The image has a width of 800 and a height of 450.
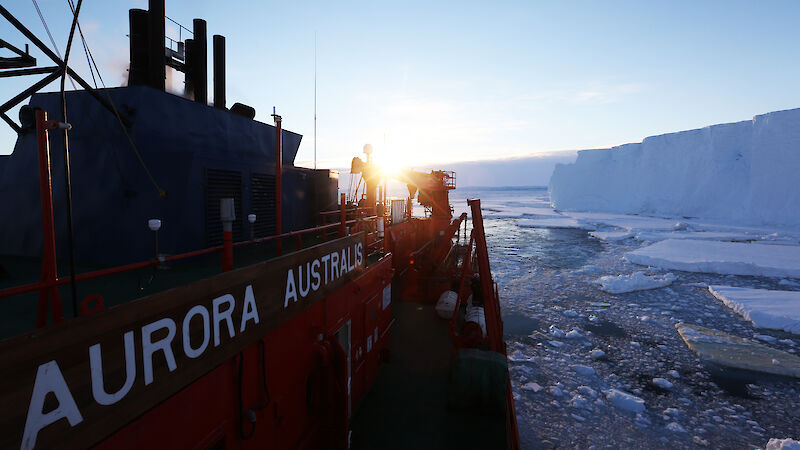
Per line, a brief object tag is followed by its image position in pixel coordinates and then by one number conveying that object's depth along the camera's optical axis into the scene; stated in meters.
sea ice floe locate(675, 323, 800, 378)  13.43
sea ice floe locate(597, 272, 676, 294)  22.97
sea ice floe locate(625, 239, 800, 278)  26.95
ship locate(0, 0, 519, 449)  2.46
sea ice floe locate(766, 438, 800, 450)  9.12
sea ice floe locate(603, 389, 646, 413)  11.06
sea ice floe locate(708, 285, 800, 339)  17.27
